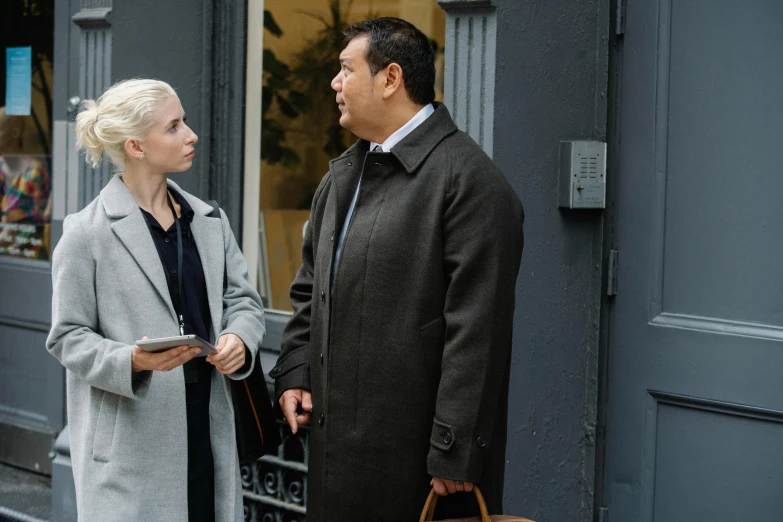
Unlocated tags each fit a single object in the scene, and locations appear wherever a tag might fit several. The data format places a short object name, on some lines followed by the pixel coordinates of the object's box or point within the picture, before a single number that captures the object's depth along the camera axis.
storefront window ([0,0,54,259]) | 6.07
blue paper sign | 6.13
